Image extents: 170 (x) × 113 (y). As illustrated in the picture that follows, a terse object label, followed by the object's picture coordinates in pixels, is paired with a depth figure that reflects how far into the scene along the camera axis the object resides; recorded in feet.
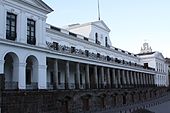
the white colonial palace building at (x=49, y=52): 62.34
